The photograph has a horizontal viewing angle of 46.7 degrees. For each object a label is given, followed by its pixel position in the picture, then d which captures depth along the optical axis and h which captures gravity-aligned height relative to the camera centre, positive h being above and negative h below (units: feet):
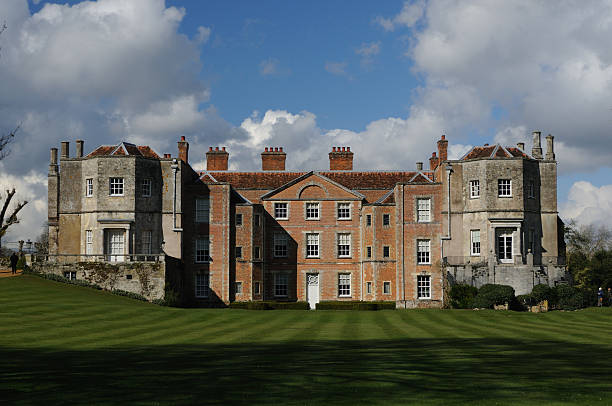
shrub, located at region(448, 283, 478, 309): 173.06 -9.75
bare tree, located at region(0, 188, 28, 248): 171.73 +12.12
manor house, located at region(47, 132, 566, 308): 182.50 +7.87
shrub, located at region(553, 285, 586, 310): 168.66 -10.25
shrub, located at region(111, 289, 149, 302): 165.27 -8.42
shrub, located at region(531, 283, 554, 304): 168.59 -8.98
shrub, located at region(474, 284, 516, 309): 166.61 -9.56
